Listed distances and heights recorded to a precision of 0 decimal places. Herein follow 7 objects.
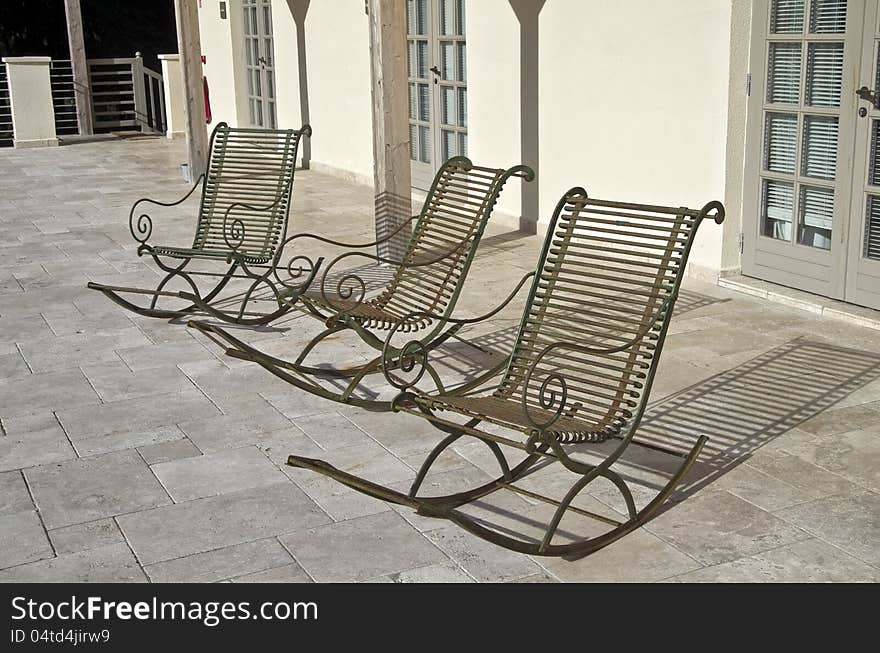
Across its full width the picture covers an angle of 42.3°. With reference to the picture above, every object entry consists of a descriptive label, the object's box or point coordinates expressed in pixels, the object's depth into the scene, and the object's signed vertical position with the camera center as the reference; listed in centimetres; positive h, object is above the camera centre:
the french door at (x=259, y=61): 1295 +7
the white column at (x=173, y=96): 1570 -36
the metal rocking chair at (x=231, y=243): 602 -95
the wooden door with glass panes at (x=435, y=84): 912 -16
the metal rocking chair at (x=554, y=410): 333 -108
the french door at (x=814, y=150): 570 -48
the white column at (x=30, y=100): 1459 -36
